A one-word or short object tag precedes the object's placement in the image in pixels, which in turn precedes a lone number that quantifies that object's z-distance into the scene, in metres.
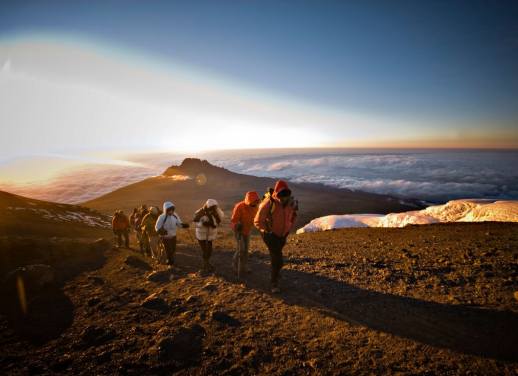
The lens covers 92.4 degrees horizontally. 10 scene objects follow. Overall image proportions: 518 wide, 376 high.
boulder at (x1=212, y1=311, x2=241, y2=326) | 4.18
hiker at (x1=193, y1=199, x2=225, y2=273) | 6.36
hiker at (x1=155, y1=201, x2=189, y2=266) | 7.04
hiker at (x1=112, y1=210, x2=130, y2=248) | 10.70
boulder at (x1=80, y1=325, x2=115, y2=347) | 3.84
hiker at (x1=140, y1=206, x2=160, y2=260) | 8.31
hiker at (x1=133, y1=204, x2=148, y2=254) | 9.46
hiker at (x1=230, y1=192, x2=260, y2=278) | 5.79
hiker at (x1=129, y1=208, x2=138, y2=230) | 10.89
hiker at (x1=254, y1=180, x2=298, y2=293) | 4.92
